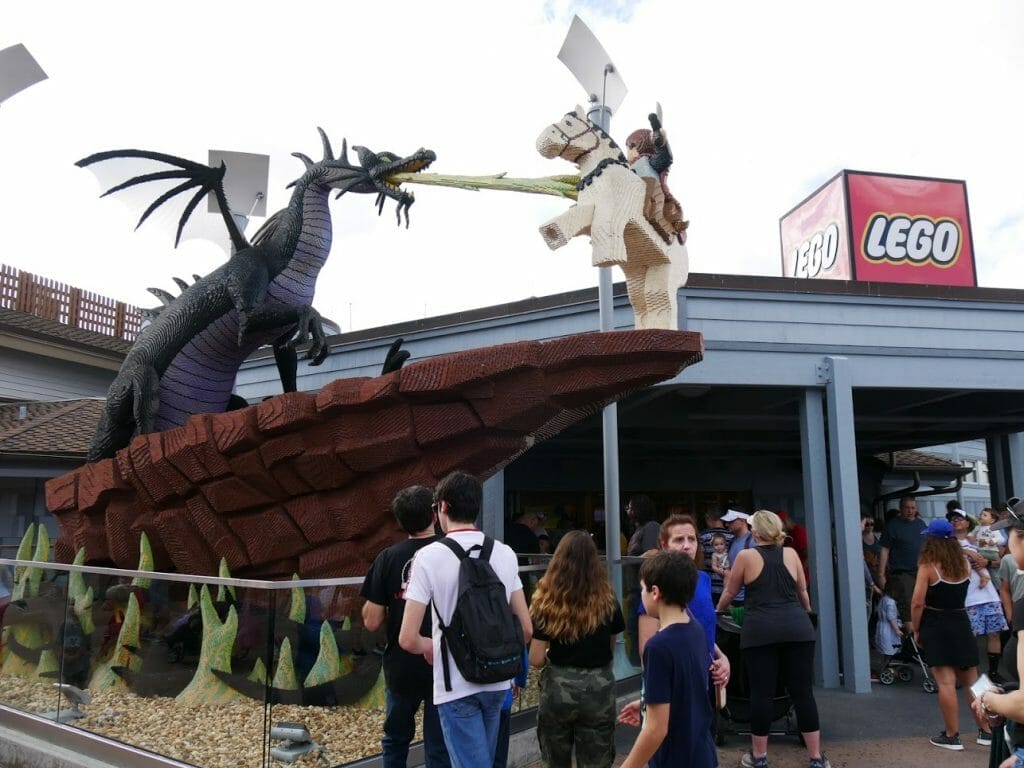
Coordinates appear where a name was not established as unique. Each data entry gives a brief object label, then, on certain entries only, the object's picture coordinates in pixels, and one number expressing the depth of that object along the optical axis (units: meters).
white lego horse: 4.86
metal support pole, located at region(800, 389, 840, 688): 6.90
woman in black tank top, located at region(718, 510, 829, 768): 4.12
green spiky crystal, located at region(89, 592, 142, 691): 4.39
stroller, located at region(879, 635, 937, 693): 6.63
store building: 7.11
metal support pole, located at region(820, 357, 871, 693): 6.65
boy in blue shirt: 2.40
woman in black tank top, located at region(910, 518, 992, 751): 4.61
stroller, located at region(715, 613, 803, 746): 4.96
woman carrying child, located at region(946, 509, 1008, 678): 6.09
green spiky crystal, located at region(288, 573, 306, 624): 3.75
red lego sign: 16.84
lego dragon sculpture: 6.58
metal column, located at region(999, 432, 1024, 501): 11.45
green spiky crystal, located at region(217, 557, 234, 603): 3.88
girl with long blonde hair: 2.86
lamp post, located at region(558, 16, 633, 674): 6.40
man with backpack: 2.61
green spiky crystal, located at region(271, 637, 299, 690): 3.65
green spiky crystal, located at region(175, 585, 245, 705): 3.96
